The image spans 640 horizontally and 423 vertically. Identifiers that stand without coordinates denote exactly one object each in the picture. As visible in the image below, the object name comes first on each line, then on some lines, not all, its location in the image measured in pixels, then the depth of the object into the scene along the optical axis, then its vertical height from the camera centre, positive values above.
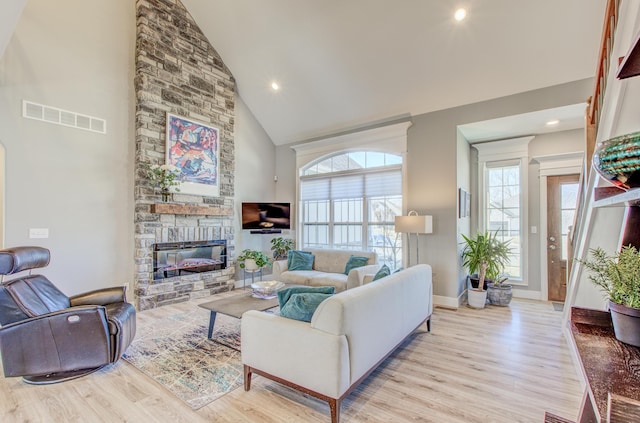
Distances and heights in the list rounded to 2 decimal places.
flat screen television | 6.20 -0.09
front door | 5.05 -0.21
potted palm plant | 4.79 -0.77
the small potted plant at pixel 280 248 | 6.46 -0.76
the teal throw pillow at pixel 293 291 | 2.41 -0.64
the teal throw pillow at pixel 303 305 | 2.25 -0.70
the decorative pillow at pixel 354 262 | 4.98 -0.83
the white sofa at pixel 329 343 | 2.05 -0.96
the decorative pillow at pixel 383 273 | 3.08 -0.62
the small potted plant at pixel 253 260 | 5.80 -0.92
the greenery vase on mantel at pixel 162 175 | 4.71 +0.56
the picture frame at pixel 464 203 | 4.99 +0.15
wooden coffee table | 3.23 -1.04
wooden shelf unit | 0.62 -0.44
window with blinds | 5.55 +0.19
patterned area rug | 2.54 -1.46
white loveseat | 4.61 -1.02
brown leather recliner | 2.56 -1.06
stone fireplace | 4.69 +1.65
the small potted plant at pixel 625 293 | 0.96 -0.26
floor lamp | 4.50 -0.18
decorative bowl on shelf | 0.84 +0.15
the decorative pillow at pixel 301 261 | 5.47 -0.89
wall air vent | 3.86 +1.27
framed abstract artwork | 5.05 +1.01
